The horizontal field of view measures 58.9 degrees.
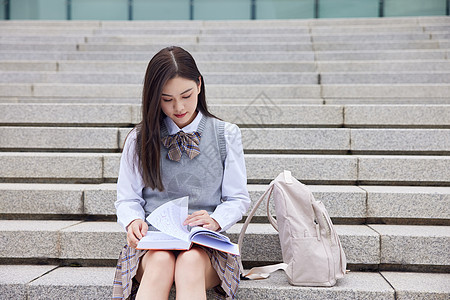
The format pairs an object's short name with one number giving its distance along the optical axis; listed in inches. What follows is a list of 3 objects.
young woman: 75.0
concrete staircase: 97.8
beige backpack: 85.6
